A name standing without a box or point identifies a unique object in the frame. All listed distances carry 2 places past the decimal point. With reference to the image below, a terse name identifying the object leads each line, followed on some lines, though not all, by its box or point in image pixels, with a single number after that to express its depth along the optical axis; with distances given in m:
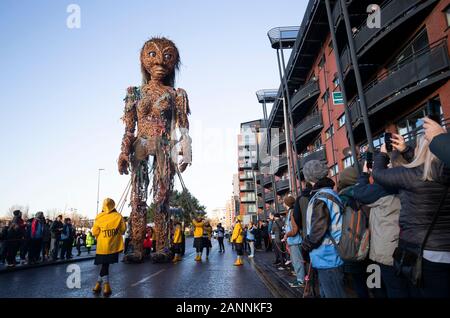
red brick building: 11.26
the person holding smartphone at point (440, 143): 1.90
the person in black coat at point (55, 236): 11.82
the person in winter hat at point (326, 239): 2.60
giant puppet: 10.30
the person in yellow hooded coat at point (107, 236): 5.23
